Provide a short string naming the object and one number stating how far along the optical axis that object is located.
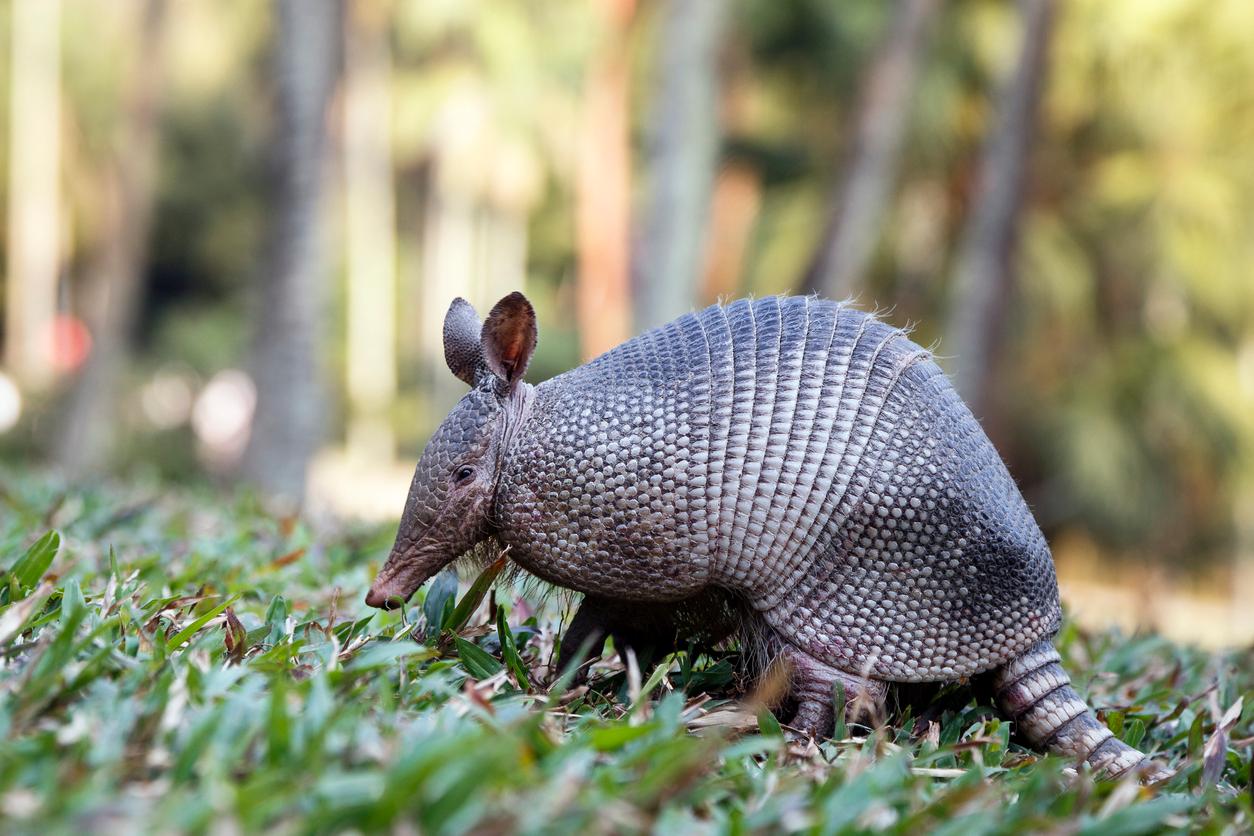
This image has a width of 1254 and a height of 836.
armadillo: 2.85
